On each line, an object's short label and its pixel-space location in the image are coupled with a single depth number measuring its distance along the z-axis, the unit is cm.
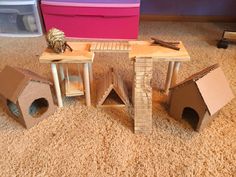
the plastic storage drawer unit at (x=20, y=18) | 172
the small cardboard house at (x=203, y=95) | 89
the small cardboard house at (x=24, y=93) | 90
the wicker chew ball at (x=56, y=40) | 96
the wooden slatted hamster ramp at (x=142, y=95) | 96
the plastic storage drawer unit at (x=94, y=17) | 157
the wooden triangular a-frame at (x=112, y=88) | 106
